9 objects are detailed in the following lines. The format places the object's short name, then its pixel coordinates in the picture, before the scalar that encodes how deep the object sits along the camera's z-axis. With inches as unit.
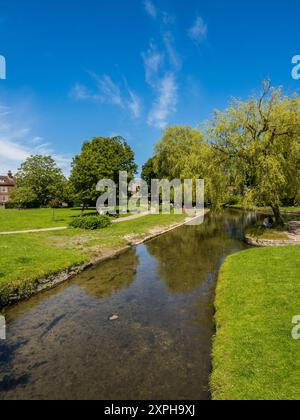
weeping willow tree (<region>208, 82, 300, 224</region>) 962.1
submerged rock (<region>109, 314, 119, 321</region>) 474.2
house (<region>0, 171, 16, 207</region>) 3631.9
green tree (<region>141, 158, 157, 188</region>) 3397.1
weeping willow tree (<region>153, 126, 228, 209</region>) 1136.8
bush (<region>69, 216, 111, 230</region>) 1237.7
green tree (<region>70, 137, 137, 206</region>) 1455.5
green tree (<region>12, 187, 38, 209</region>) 2320.4
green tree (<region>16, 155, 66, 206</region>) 2758.4
